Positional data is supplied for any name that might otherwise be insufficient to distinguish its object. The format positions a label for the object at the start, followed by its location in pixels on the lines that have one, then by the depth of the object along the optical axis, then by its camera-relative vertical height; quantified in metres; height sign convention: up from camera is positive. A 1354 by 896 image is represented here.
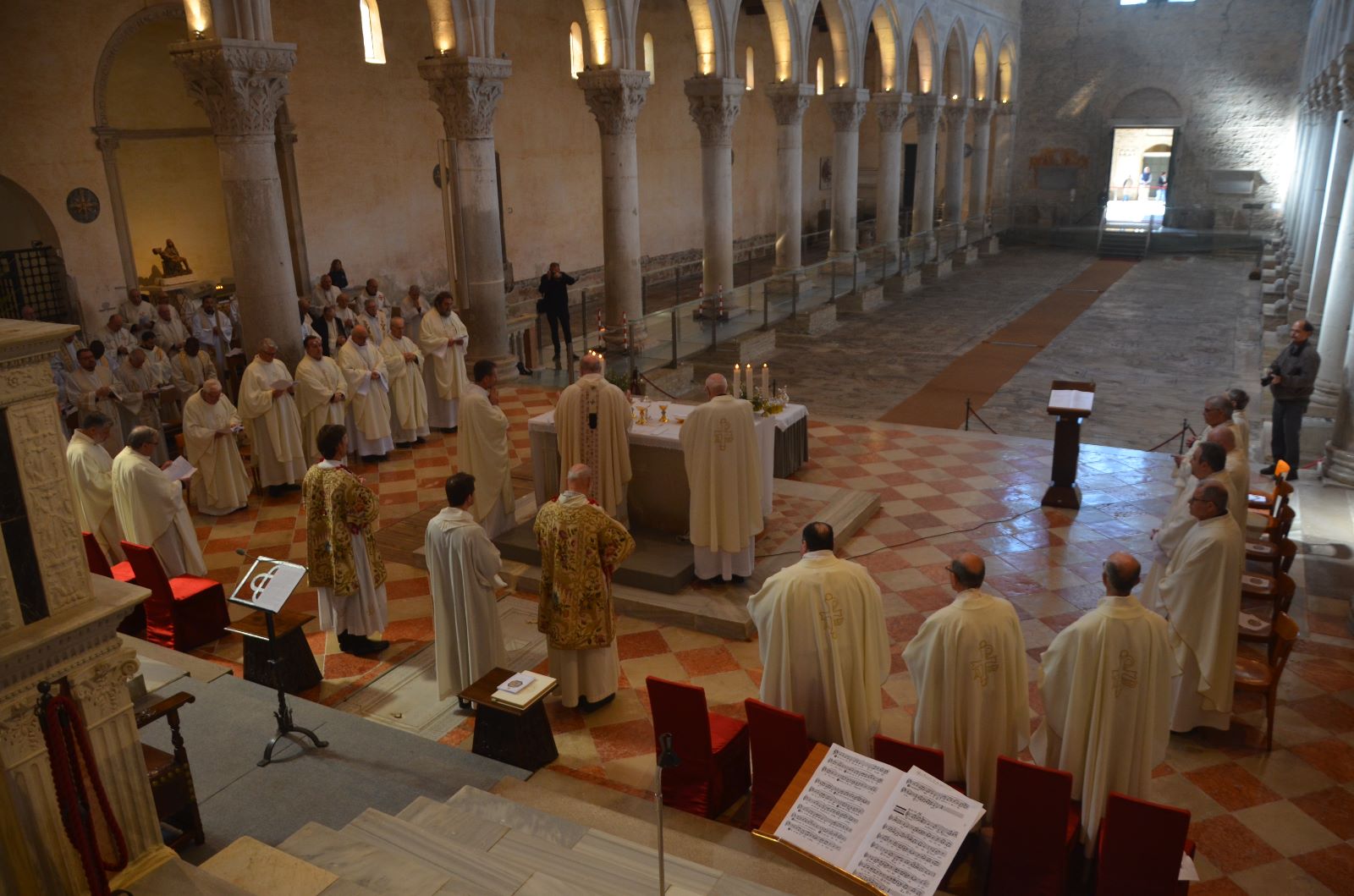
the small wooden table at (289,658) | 6.78 -3.30
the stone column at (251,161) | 10.59 -0.09
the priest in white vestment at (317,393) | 10.97 -2.51
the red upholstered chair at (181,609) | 7.42 -3.25
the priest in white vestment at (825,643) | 5.50 -2.64
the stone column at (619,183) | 15.98 -0.64
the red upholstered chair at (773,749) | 5.08 -2.95
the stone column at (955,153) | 30.80 -0.58
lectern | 10.03 -2.96
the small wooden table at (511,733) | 5.96 -3.32
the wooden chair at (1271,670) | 5.87 -3.17
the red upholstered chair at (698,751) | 5.31 -3.14
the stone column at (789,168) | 21.02 -0.61
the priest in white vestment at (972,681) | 5.09 -2.66
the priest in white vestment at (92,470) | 8.00 -2.36
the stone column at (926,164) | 28.27 -0.81
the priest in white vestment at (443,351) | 12.79 -2.46
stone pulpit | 3.55 -1.61
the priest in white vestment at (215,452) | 9.91 -2.82
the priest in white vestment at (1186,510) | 6.73 -2.46
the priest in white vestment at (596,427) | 8.55 -2.29
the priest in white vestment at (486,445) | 8.81 -2.50
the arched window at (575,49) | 23.20 +2.07
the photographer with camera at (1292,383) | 10.96 -2.67
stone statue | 17.80 -1.80
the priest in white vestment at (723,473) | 7.96 -2.51
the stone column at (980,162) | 33.84 -0.93
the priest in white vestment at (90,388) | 10.88 -2.39
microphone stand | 3.25 -1.91
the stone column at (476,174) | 13.58 -0.38
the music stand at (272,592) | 5.86 -2.44
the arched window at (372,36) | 18.53 +1.96
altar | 8.95 -2.81
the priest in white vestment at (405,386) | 12.02 -2.73
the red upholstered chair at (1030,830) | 4.53 -3.02
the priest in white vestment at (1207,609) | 6.14 -2.82
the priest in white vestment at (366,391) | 11.40 -2.63
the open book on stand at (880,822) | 3.94 -2.63
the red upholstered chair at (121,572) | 7.36 -2.99
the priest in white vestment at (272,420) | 10.50 -2.68
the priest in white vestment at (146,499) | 7.88 -2.57
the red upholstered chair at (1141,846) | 4.27 -2.93
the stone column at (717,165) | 18.44 -0.46
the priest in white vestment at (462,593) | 6.35 -2.72
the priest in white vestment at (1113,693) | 4.88 -2.63
